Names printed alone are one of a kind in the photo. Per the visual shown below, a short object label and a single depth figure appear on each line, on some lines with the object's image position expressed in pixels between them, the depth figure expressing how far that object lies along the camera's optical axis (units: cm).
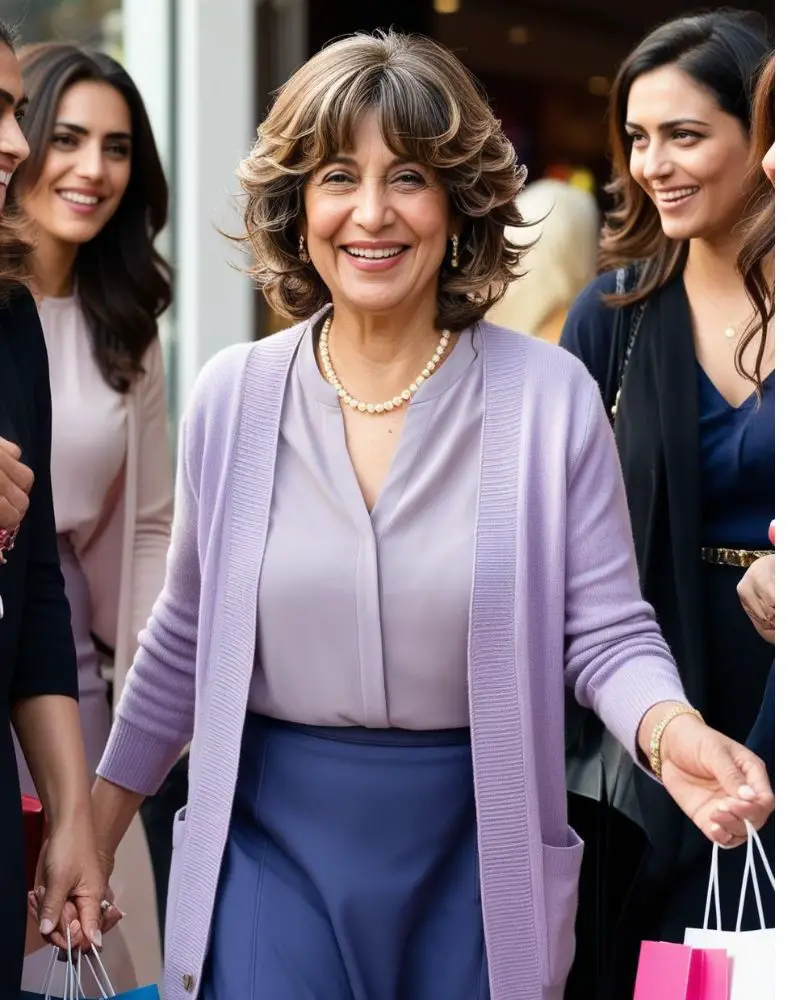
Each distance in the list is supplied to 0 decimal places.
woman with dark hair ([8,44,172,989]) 682
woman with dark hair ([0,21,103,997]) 427
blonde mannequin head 866
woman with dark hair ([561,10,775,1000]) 576
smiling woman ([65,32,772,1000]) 435
